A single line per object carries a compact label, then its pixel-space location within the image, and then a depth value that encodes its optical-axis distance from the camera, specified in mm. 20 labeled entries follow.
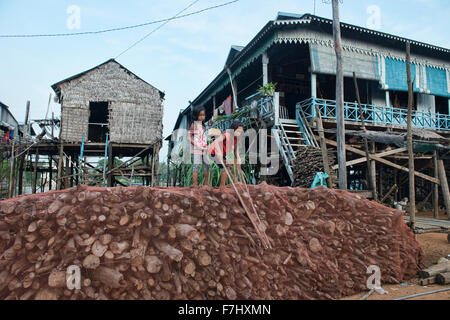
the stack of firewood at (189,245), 2420
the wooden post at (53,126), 13312
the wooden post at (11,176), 12531
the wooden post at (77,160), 16314
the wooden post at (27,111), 16764
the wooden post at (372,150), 8668
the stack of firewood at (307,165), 7136
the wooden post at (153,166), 13984
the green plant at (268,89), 8773
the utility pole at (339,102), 6477
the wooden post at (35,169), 13766
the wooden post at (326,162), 6758
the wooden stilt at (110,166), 13493
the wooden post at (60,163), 13188
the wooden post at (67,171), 13858
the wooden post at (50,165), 15156
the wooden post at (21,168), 14586
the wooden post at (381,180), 10831
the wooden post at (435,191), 8750
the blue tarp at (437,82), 11477
